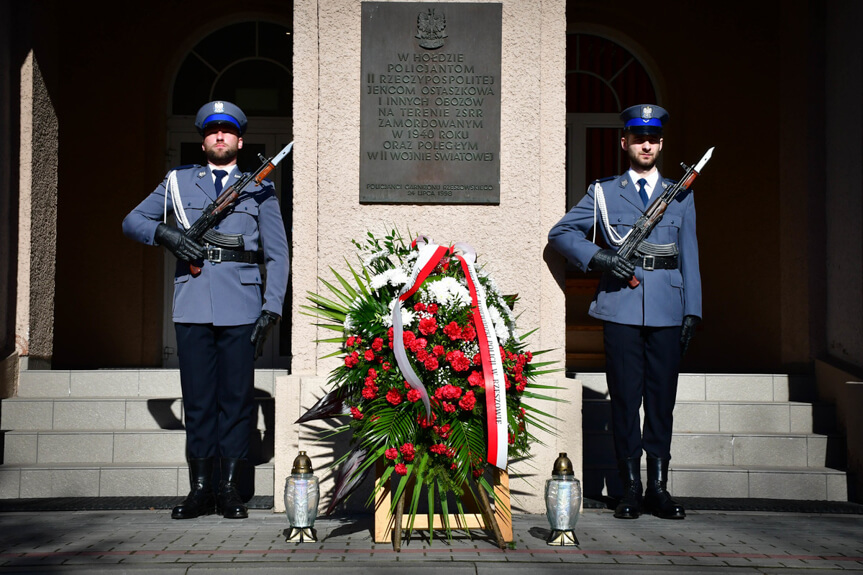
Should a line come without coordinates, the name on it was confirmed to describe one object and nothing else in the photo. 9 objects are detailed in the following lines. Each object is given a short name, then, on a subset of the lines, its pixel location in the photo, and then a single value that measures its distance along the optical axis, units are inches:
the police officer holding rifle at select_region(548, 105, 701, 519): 215.6
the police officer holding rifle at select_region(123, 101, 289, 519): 211.8
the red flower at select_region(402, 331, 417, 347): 181.2
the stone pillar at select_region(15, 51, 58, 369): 275.7
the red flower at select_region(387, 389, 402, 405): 180.7
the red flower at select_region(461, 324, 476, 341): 183.5
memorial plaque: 228.1
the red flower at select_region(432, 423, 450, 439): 179.3
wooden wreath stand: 179.9
